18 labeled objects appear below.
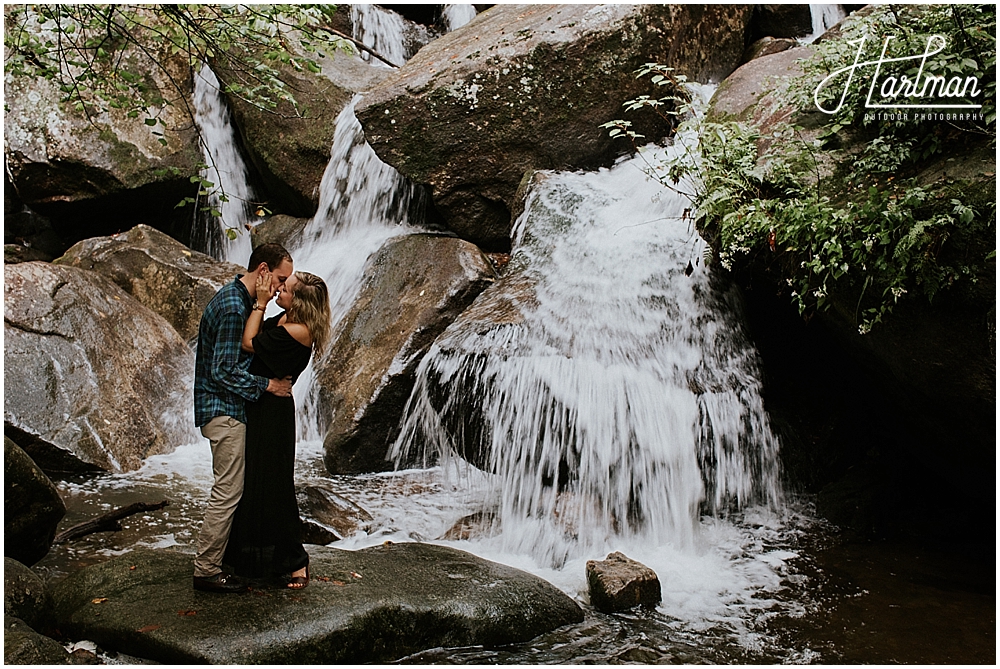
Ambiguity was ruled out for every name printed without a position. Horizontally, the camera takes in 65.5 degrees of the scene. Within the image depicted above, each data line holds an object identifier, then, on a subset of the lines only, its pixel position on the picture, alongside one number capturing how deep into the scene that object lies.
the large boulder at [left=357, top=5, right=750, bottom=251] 8.43
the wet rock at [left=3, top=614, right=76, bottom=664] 3.38
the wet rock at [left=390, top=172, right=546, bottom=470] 6.43
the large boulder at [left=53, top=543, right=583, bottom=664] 3.72
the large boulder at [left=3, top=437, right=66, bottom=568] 4.75
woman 4.21
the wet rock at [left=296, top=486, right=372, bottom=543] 5.95
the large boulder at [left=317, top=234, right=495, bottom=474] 7.14
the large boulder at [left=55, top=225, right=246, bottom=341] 9.16
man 4.13
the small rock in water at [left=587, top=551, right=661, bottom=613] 4.68
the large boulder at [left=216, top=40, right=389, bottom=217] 10.69
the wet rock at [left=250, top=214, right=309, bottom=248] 10.63
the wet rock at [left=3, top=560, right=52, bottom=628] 4.11
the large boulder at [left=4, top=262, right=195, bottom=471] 6.88
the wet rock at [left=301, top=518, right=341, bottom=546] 5.68
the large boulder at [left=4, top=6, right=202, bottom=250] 10.52
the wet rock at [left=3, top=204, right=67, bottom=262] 10.75
